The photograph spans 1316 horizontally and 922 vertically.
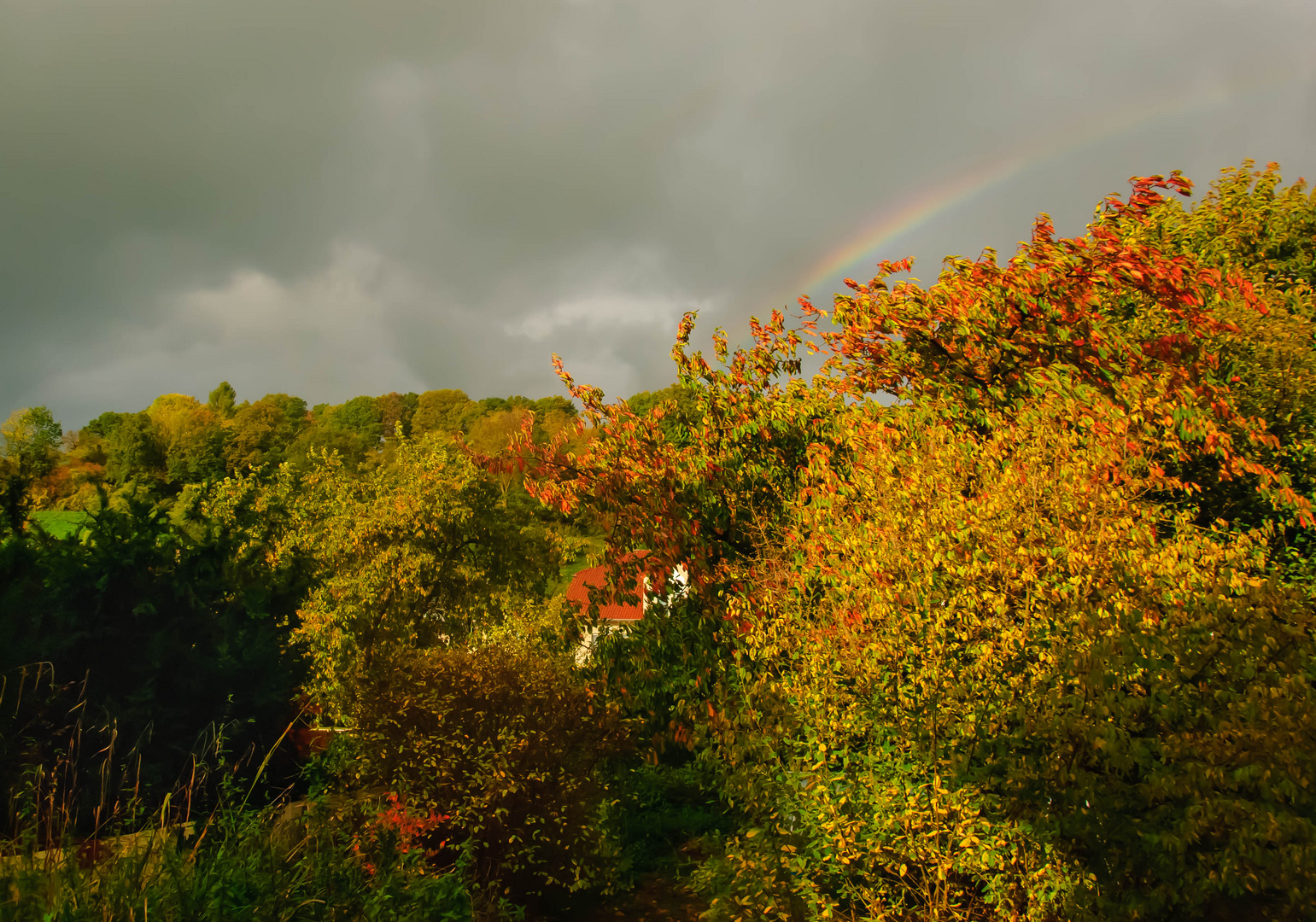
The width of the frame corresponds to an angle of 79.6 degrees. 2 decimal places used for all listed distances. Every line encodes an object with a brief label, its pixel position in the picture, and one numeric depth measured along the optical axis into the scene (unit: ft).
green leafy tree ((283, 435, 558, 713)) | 69.87
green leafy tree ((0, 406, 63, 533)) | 45.73
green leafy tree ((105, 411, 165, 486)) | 225.97
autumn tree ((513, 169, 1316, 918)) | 18.02
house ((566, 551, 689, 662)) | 35.27
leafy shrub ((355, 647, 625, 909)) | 32.71
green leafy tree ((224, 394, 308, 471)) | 234.58
